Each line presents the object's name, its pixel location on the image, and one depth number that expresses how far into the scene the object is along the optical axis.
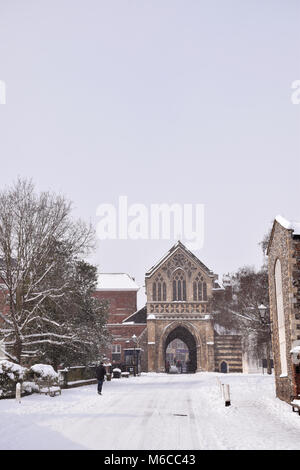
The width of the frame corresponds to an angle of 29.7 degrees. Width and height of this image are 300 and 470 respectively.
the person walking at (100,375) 27.82
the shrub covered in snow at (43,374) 28.08
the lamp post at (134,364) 53.04
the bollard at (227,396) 20.77
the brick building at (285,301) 20.17
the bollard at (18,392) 23.10
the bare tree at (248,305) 48.09
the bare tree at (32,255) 30.78
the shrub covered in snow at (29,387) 26.85
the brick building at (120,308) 70.19
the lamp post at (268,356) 42.89
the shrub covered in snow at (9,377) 24.72
